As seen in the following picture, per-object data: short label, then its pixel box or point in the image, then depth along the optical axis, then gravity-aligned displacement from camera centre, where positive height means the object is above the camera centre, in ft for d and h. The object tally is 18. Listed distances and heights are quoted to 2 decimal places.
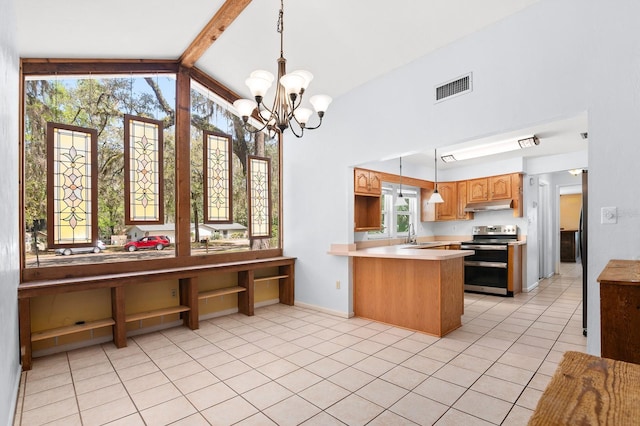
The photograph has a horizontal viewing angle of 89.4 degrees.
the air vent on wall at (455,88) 10.15 +4.03
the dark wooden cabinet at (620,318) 4.21 -1.42
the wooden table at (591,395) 1.93 -1.24
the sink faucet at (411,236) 21.13 -1.61
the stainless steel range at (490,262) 18.01 -2.91
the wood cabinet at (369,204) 16.39 +0.43
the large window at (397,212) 19.81 -0.01
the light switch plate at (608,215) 7.63 -0.10
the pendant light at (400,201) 18.96 +0.66
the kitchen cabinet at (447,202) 21.88 +0.65
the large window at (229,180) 14.30 +1.53
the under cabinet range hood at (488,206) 19.29 +0.36
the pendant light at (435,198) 18.95 +0.81
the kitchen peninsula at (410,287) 11.89 -3.01
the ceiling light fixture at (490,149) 15.58 +3.34
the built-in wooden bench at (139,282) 9.58 -3.05
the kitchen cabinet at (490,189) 19.48 +1.43
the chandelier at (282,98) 7.75 +3.06
